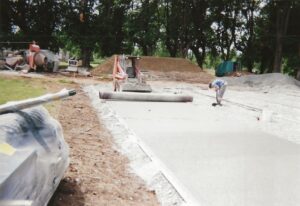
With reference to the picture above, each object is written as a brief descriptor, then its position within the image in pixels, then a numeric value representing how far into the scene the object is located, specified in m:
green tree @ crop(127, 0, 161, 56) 51.22
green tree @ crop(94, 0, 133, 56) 49.01
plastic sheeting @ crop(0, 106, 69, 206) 3.48
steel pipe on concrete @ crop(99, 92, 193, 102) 17.45
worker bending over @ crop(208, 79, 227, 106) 16.75
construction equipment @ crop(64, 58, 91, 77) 35.60
